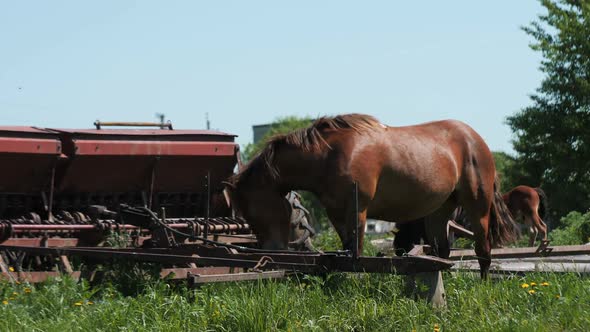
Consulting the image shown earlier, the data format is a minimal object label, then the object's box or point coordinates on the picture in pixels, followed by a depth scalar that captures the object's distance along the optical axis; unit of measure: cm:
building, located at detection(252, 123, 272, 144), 11400
